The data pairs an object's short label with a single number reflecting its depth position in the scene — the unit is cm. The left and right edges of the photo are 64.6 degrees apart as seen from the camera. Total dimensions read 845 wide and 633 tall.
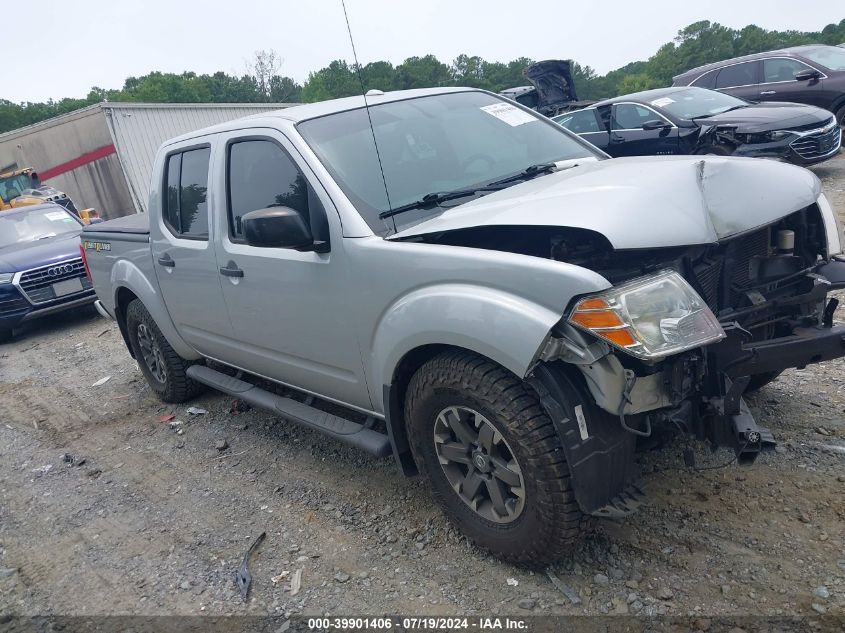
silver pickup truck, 232
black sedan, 859
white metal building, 1827
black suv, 1097
